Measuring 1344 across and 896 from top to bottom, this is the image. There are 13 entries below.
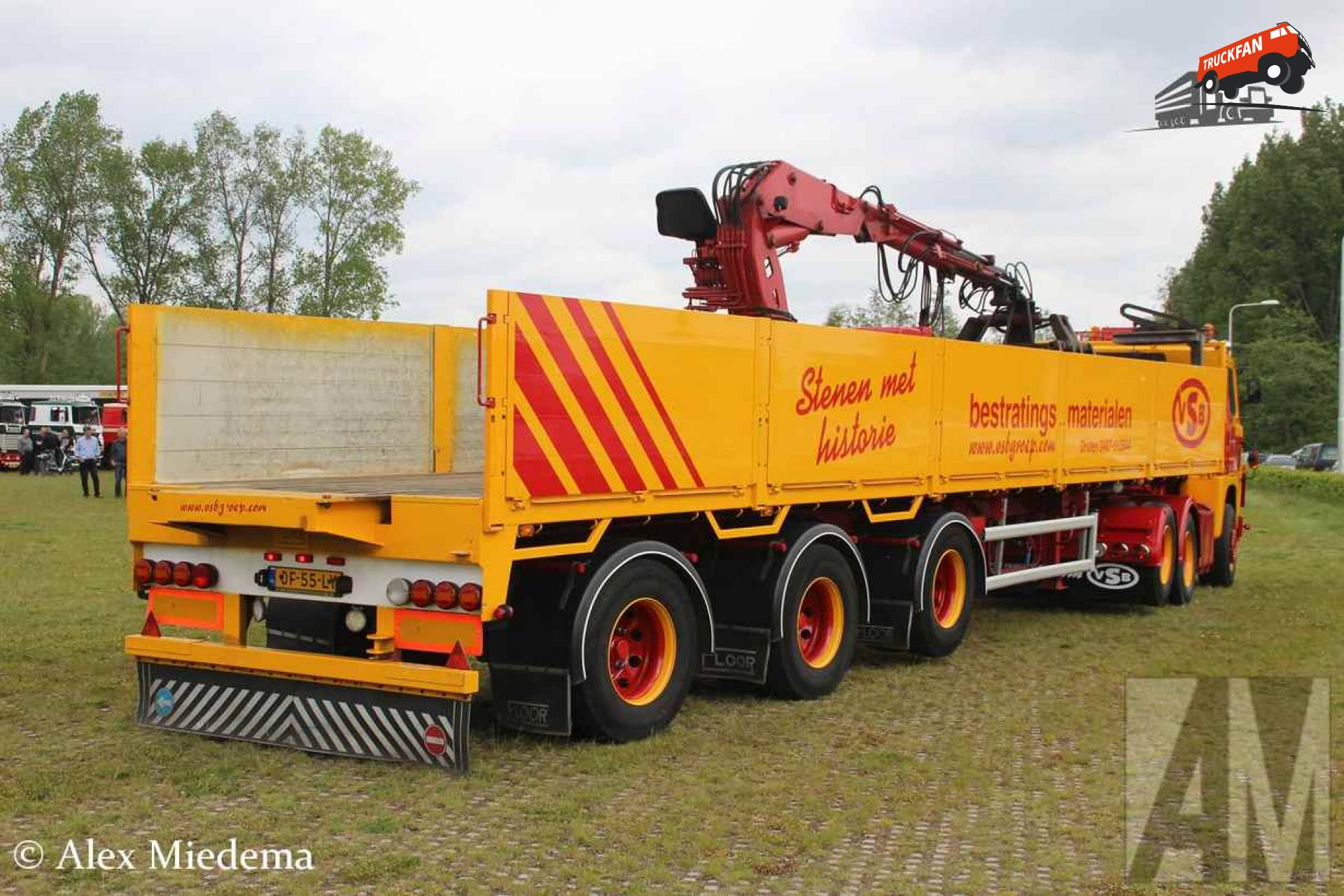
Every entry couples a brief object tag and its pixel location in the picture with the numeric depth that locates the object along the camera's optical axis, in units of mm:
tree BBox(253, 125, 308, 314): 54156
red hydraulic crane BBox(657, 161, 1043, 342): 10492
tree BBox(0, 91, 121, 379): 54375
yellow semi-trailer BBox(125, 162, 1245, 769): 6434
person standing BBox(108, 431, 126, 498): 27141
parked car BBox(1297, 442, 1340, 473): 48875
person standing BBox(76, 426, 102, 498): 27484
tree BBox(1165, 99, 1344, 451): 63688
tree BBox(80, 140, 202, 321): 54188
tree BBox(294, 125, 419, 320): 54875
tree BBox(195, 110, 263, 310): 54094
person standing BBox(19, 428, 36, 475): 39500
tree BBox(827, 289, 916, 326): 38562
